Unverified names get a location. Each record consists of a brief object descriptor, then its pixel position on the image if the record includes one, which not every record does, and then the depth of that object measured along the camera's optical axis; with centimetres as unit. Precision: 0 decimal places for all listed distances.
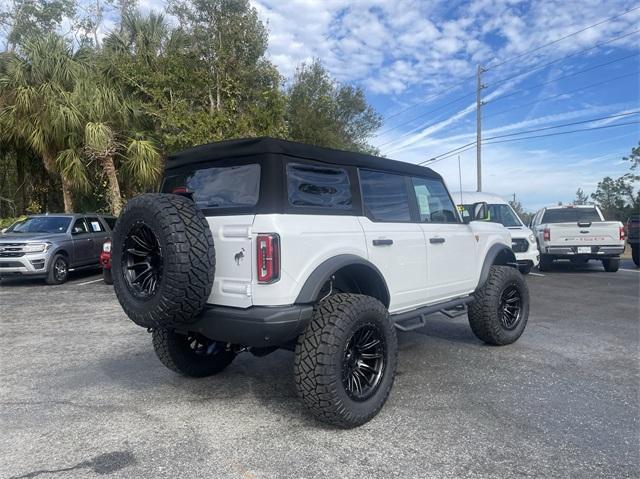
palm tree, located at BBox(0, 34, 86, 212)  1473
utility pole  2511
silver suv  1035
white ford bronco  305
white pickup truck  1155
